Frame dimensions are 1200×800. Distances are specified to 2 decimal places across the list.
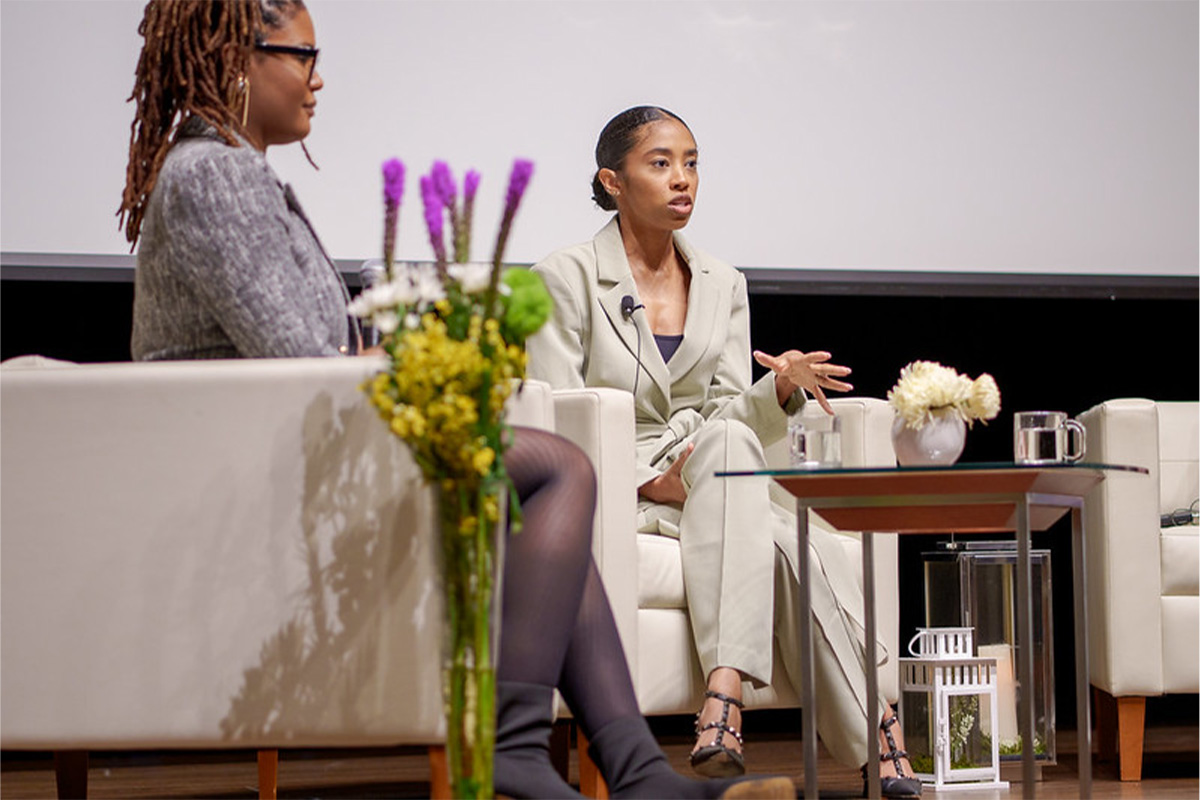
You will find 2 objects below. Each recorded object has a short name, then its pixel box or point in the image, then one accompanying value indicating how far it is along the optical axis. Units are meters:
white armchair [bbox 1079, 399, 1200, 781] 5.92
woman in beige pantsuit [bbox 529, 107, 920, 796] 5.08
